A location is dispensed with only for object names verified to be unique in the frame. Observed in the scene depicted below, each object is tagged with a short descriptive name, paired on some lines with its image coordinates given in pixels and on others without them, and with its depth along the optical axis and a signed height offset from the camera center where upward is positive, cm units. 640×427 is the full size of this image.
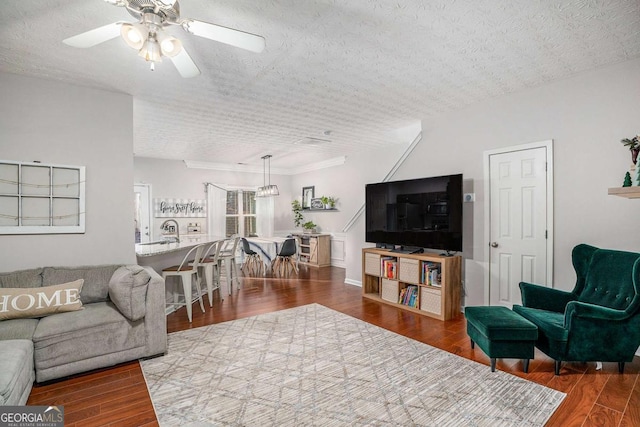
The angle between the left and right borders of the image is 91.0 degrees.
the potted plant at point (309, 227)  823 -32
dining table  643 -69
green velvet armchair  243 -84
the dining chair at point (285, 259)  653 -96
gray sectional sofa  235 -88
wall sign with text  708 +16
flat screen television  391 +2
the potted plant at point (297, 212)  878 +8
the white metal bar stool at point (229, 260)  522 -79
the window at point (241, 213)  820 +5
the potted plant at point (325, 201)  771 +34
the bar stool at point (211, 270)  443 -81
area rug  202 -130
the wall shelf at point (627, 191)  233 +18
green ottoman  253 -99
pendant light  705 +58
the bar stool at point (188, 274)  391 -75
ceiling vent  562 +135
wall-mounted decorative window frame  293 +16
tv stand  388 -89
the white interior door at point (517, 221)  338 -7
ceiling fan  164 +103
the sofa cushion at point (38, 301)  252 -72
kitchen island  385 -58
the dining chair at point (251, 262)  662 -113
